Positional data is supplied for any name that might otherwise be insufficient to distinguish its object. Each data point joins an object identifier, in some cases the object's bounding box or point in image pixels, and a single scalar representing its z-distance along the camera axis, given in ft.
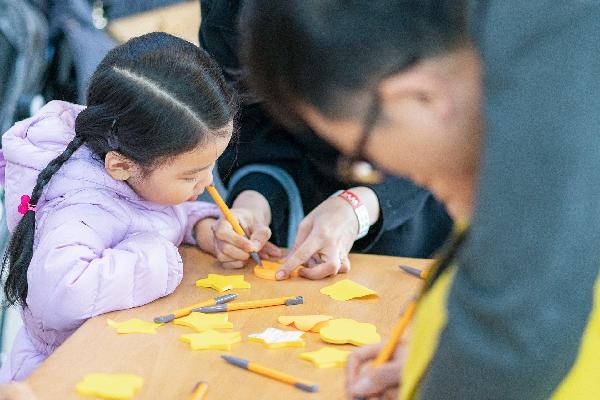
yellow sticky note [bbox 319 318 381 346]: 9.23
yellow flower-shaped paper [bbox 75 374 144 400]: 8.76
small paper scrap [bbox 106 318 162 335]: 9.29
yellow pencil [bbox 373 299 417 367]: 8.61
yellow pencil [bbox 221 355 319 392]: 8.83
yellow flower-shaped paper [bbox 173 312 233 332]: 9.34
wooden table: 8.83
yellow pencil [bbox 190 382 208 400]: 8.75
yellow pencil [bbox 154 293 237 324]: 9.39
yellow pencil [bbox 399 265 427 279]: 10.05
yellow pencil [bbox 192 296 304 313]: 9.51
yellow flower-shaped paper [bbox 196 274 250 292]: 9.85
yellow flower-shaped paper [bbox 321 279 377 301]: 9.75
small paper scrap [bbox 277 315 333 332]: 9.36
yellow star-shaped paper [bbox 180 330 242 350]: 9.14
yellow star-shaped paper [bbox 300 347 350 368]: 9.03
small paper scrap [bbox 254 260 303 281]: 10.03
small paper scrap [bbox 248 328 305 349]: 9.19
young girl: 9.69
